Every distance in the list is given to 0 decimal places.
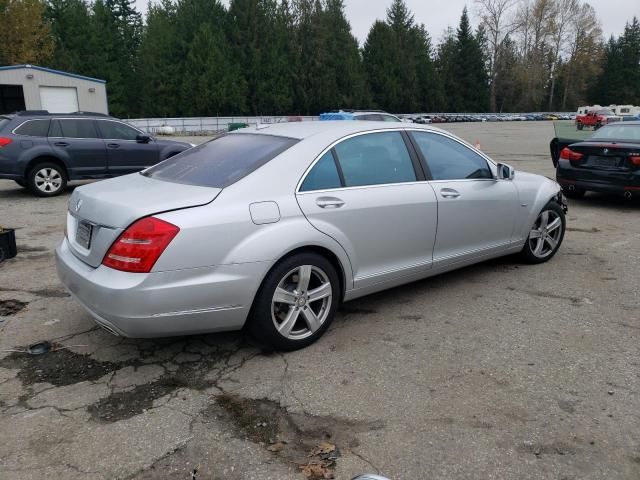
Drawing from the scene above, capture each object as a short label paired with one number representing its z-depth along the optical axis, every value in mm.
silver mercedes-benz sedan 3139
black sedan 8219
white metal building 26078
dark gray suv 9672
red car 33166
